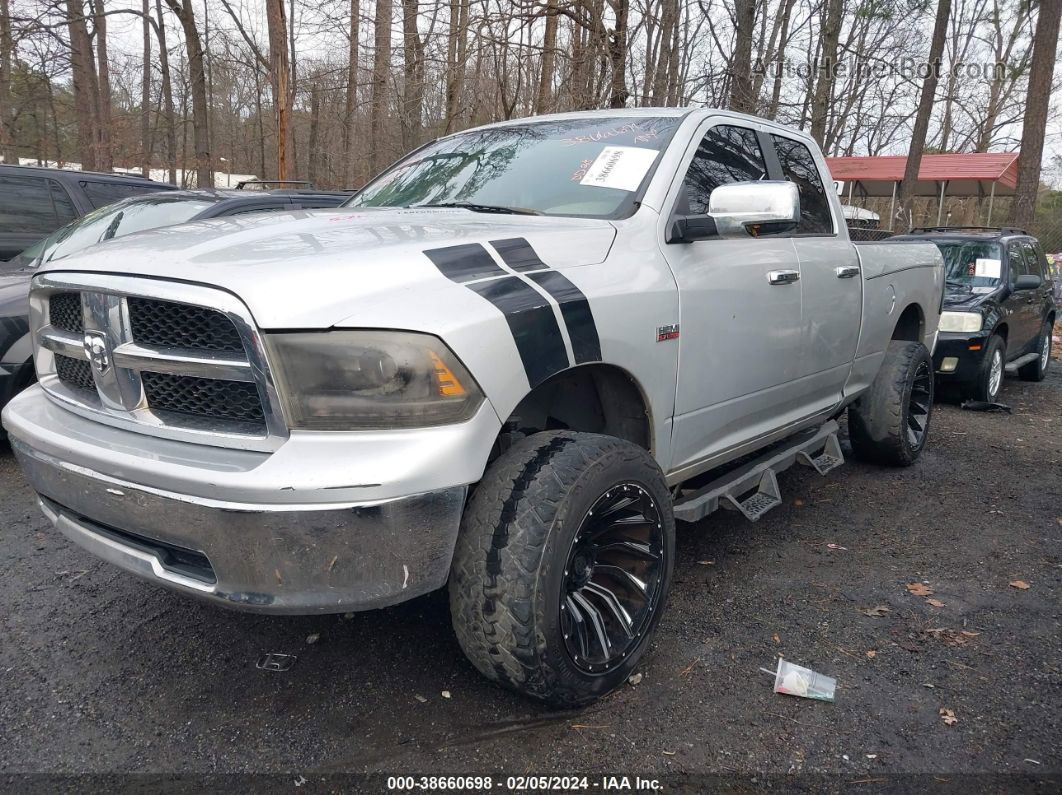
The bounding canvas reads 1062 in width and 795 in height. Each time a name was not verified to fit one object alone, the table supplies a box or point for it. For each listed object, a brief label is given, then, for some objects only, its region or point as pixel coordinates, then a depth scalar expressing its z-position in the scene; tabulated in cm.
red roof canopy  2531
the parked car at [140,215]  594
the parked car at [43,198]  716
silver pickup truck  193
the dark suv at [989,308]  731
